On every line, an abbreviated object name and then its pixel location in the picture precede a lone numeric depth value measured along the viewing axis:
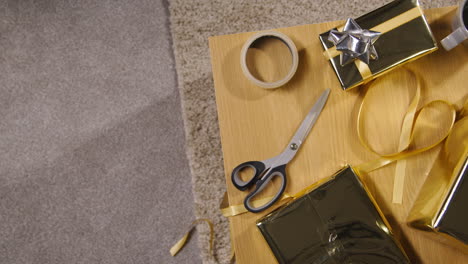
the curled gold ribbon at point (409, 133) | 0.54
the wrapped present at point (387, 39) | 0.50
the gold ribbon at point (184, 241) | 0.89
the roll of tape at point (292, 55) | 0.53
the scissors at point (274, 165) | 0.55
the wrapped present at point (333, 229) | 0.51
